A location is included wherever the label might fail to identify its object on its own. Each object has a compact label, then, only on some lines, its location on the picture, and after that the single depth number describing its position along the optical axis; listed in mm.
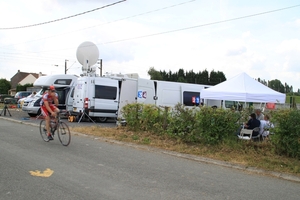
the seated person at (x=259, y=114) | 9707
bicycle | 8508
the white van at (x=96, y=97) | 15352
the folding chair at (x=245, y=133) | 8344
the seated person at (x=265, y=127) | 8102
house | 87562
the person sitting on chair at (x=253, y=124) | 8656
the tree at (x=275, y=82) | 48700
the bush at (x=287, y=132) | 6809
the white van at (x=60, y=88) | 17719
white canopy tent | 10203
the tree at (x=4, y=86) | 70812
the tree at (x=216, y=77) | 59275
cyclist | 8438
